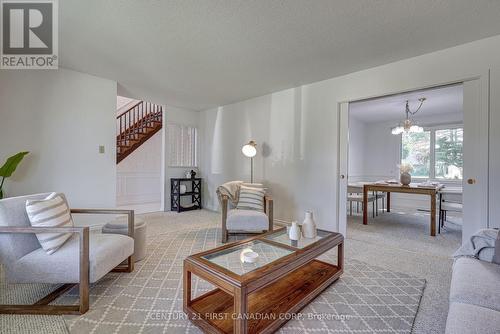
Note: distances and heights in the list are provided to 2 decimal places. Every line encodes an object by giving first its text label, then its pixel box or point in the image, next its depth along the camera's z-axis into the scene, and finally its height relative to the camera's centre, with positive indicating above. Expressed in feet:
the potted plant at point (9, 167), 8.64 -0.11
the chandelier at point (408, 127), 14.44 +2.52
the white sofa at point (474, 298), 3.13 -2.16
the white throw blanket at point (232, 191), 11.70 -1.33
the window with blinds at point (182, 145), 17.67 +1.59
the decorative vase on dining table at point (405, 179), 13.35 -0.77
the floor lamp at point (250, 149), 13.73 +0.97
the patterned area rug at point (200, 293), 4.88 -3.44
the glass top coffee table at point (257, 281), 4.33 -2.46
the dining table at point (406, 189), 11.66 -1.32
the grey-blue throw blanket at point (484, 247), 5.05 -1.87
